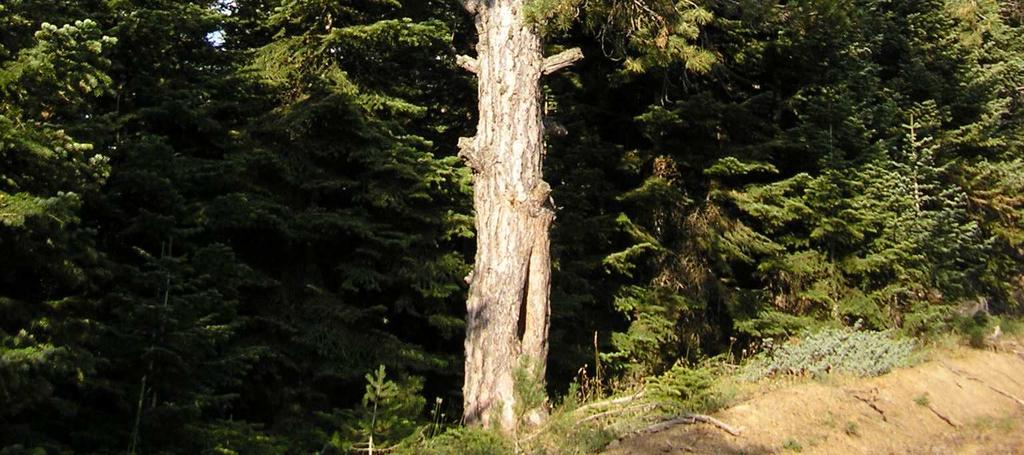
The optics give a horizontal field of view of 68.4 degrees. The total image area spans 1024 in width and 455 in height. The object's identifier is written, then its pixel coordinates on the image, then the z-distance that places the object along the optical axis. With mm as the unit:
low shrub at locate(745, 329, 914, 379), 9664
